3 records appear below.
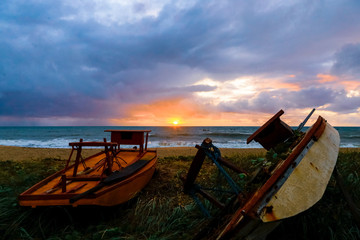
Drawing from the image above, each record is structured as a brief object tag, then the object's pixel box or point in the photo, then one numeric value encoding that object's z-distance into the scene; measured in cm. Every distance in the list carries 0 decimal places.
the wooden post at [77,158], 551
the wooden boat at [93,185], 427
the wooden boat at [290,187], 207
